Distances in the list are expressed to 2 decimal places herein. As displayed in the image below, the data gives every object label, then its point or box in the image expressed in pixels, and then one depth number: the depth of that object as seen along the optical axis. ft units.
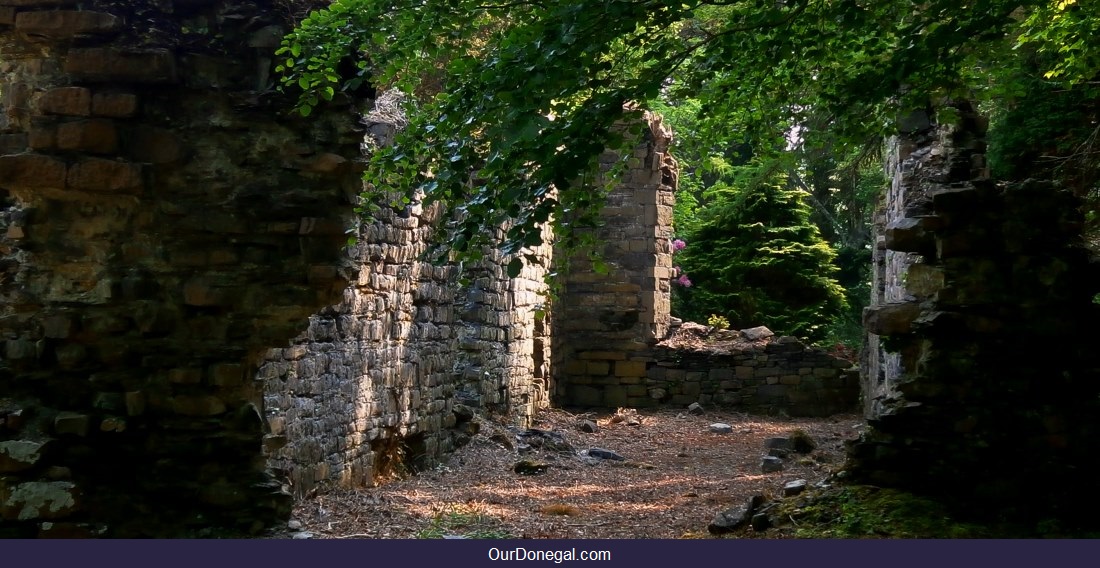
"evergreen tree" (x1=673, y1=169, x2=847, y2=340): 72.02
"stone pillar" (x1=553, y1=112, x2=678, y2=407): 58.08
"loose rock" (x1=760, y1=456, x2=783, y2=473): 35.19
